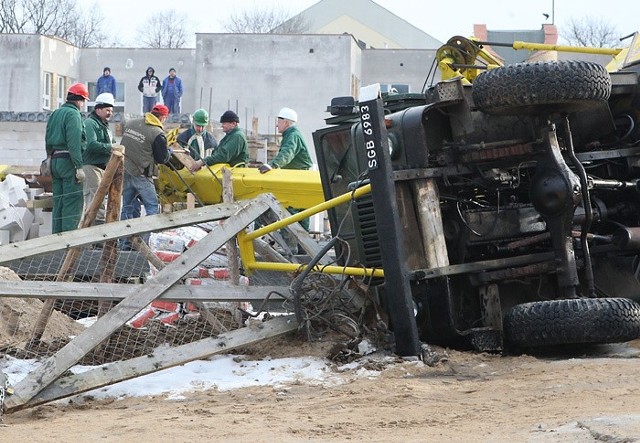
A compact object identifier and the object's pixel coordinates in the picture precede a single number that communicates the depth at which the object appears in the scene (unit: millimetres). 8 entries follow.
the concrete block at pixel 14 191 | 17703
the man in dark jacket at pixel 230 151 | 15109
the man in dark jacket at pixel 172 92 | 36094
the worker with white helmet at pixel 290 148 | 15109
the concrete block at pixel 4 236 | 17000
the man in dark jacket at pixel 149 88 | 34125
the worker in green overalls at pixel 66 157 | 13461
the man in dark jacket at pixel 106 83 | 35906
